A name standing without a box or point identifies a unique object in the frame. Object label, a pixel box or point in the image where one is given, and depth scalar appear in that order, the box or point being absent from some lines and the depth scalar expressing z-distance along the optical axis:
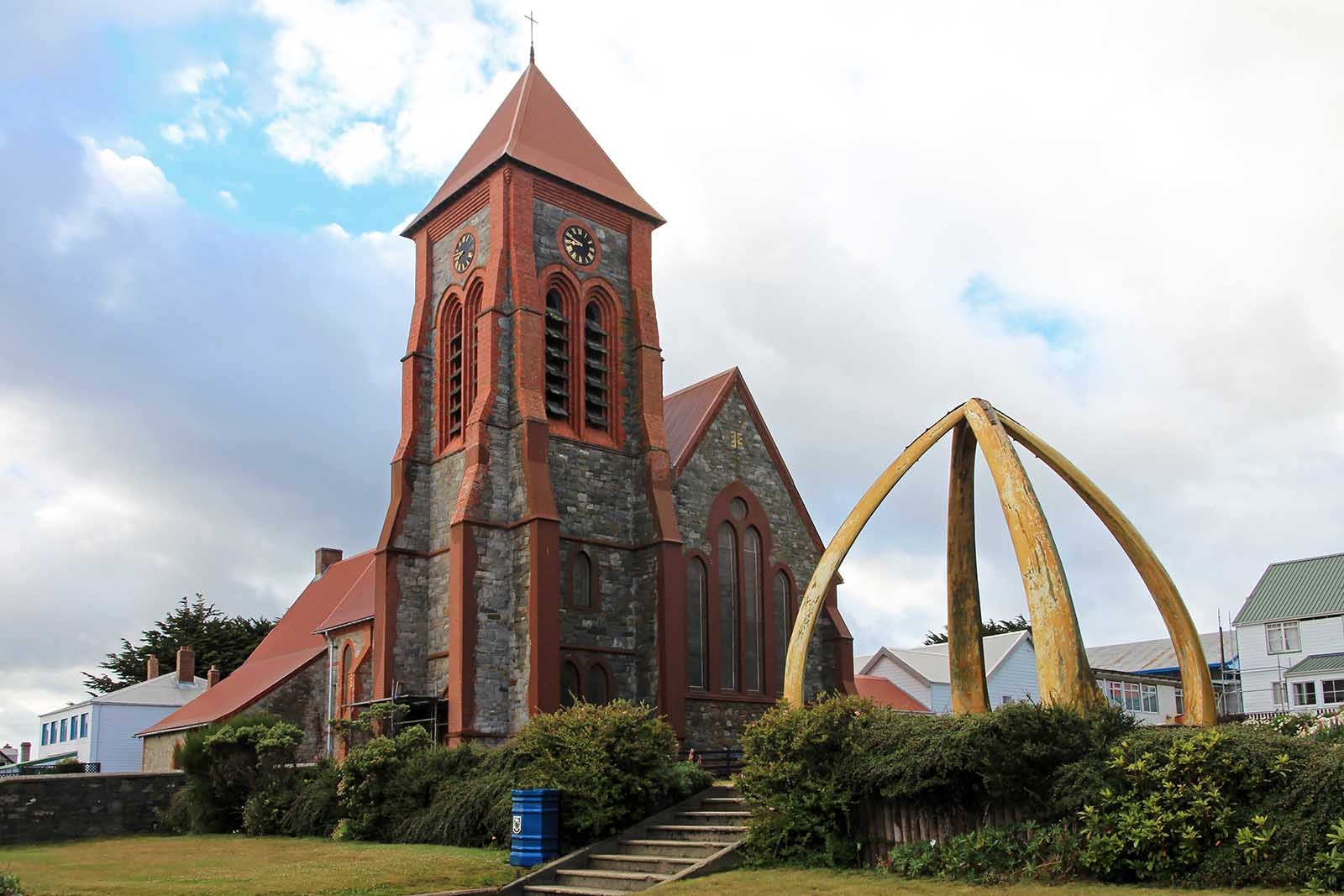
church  32.28
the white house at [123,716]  55.38
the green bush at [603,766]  19.80
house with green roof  50.97
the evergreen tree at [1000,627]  82.75
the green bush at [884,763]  15.40
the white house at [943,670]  56.50
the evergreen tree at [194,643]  65.50
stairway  17.47
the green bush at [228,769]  28.61
